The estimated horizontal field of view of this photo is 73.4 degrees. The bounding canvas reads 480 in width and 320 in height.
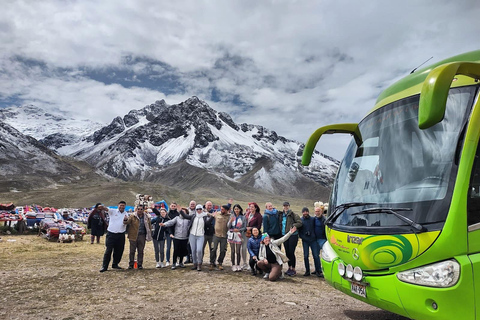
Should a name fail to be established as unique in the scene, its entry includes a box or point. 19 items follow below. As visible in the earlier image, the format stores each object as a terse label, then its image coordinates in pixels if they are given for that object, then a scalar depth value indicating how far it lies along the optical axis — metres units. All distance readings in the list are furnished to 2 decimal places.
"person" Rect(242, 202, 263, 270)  10.49
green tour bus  3.32
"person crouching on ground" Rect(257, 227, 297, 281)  9.33
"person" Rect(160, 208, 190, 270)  10.93
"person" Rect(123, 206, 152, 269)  10.67
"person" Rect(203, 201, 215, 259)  11.08
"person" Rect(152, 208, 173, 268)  11.24
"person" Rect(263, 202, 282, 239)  10.52
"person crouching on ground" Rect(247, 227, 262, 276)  10.02
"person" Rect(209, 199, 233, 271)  10.96
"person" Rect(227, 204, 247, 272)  10.74
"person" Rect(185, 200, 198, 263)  11.08
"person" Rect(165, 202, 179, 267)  11.34
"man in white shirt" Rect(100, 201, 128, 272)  10.24
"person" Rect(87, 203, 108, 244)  16.93
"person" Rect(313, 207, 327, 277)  10.32
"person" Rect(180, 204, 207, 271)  10.70
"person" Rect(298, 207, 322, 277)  10.40
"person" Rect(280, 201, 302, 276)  10.45
